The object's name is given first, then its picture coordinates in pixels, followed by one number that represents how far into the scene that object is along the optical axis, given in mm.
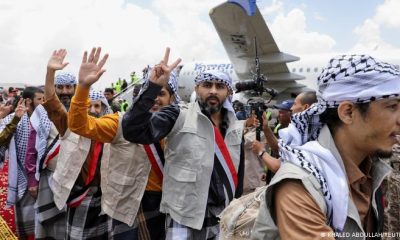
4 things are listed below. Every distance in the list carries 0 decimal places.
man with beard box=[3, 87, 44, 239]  4066
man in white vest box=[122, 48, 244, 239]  2293
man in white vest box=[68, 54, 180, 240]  2742
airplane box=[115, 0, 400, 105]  12284
